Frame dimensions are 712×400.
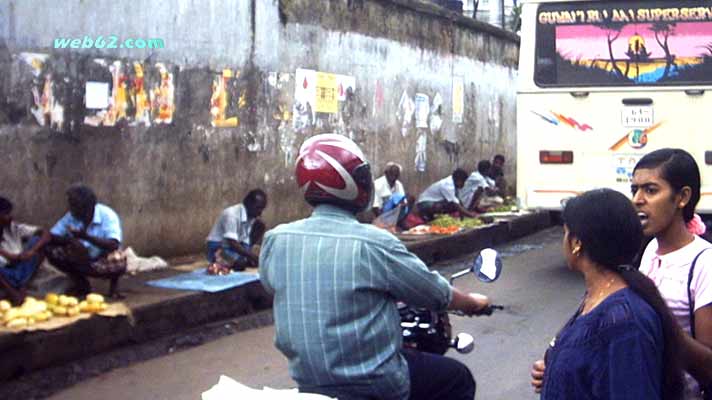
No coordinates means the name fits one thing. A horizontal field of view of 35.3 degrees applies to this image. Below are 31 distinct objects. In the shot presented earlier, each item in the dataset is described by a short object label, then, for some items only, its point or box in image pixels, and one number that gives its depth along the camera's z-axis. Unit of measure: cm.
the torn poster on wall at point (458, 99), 1964
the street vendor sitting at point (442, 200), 1623
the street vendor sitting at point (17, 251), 873
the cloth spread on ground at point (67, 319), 755
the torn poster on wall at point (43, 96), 1002
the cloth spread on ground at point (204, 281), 962
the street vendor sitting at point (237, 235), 1073
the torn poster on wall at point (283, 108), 1377
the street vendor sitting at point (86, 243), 902
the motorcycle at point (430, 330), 384
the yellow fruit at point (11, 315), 762
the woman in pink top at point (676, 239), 331
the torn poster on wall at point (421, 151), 1810
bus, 1158
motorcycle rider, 336
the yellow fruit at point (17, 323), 752
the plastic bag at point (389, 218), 1498
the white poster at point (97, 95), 1068
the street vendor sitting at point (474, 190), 1717
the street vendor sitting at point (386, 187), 1506
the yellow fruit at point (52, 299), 830
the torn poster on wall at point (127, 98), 1077
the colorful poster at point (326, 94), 1490
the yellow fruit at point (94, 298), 831
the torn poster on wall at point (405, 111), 1747
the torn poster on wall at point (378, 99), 1650
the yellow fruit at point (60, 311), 811
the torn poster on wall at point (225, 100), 1254
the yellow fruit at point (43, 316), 784
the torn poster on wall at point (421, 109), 1808
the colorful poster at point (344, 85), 1543
